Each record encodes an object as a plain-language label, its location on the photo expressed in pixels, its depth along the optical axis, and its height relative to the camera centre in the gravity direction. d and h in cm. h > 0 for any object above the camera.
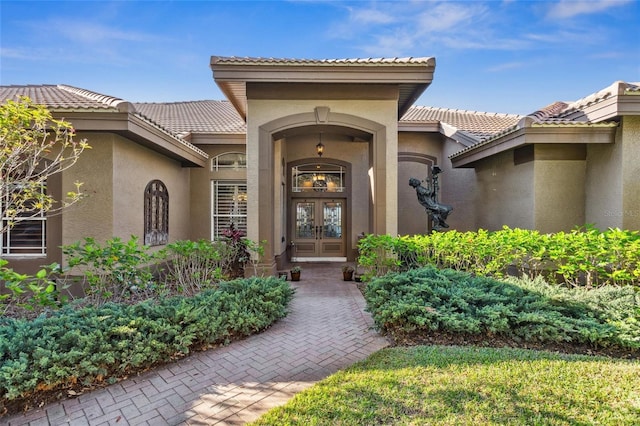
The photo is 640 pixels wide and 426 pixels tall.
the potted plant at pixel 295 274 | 809 -162
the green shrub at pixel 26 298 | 387 -121
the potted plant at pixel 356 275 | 802 -166
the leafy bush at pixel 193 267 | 622 -117
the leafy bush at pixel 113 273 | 491 -102
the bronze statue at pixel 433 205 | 868 +29
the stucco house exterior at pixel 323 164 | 618 +144
